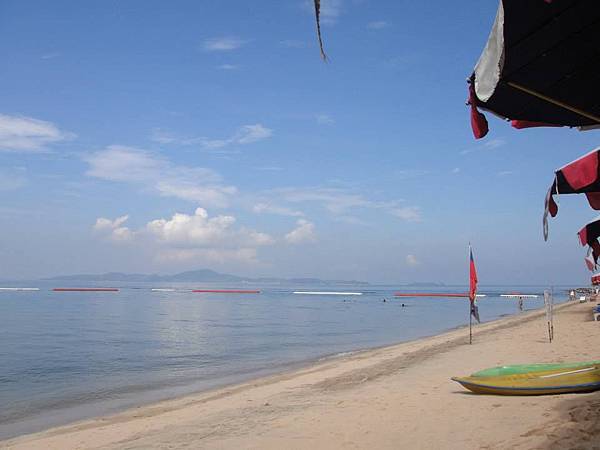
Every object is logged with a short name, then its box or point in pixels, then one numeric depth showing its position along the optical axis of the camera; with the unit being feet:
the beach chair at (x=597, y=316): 70.95
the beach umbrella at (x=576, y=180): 16.05
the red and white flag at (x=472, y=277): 46.42
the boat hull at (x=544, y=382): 21.68
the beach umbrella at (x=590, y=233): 29.07
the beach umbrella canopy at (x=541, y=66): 9.95
